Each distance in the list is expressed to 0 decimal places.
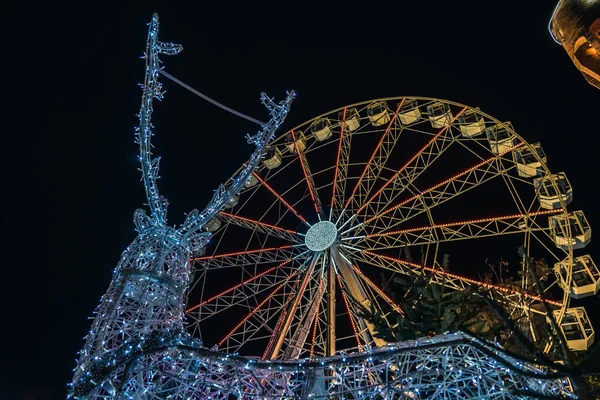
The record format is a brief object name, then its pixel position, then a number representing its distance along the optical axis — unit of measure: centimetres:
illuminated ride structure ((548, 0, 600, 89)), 1527
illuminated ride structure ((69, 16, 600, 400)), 632
